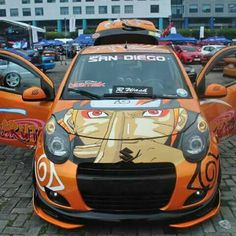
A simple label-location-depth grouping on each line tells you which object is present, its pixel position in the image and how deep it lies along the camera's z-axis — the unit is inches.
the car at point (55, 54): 1426.6
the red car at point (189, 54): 1241.4
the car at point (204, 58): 1019.6
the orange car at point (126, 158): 142.9
